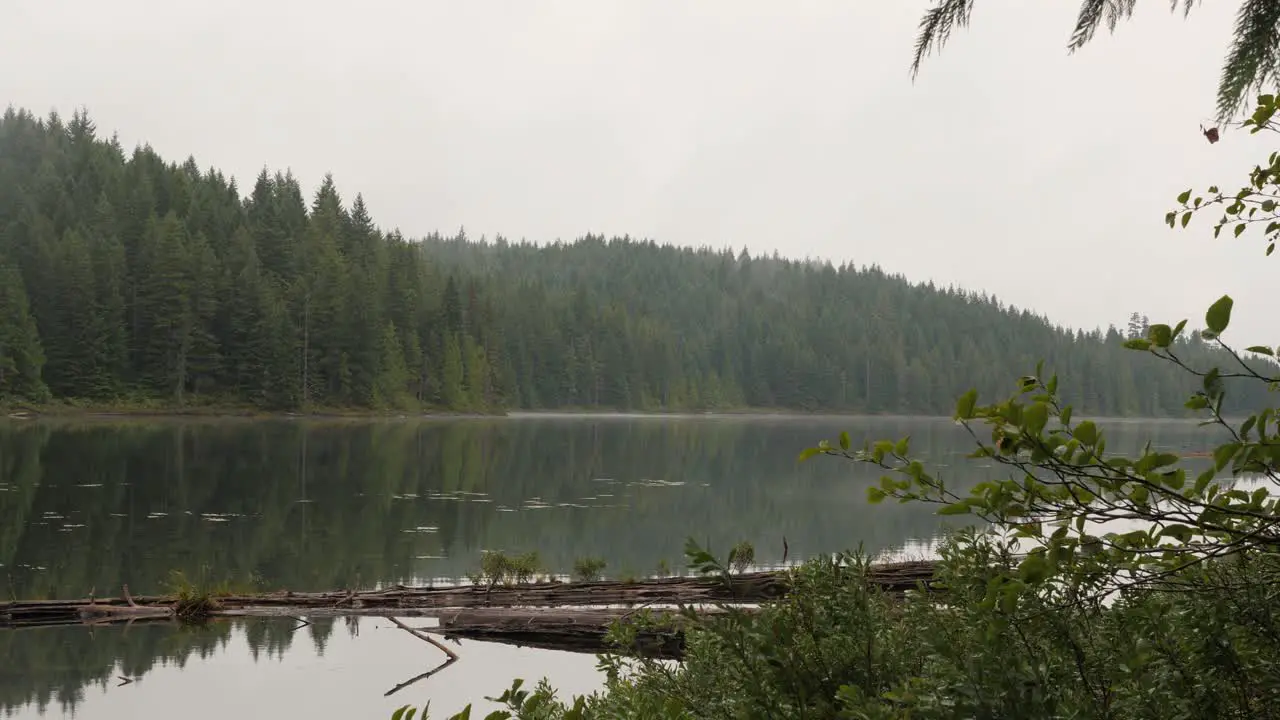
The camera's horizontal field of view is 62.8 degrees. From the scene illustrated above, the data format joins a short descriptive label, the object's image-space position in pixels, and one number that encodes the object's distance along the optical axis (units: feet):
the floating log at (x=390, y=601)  45.41
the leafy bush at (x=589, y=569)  61.16
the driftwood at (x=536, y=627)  44.27
